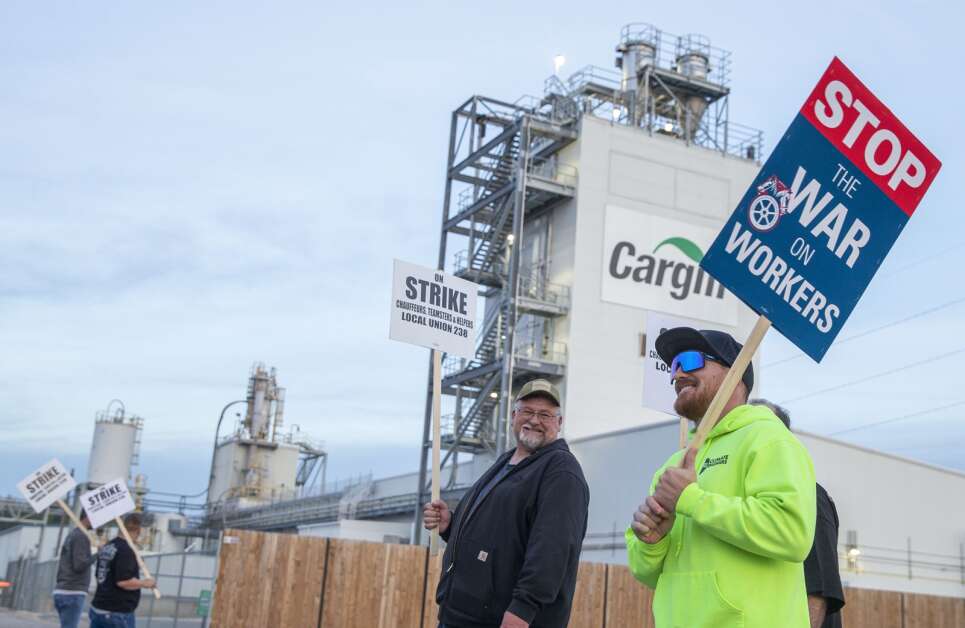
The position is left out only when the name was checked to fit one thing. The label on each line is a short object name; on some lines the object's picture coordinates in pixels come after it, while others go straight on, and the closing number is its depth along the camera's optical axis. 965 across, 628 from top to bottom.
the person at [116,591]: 9.60
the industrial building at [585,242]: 36.22
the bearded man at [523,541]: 5.12
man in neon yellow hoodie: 3.46
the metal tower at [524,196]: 36.22
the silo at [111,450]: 57.09
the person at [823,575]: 4.86
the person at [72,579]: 10.45
